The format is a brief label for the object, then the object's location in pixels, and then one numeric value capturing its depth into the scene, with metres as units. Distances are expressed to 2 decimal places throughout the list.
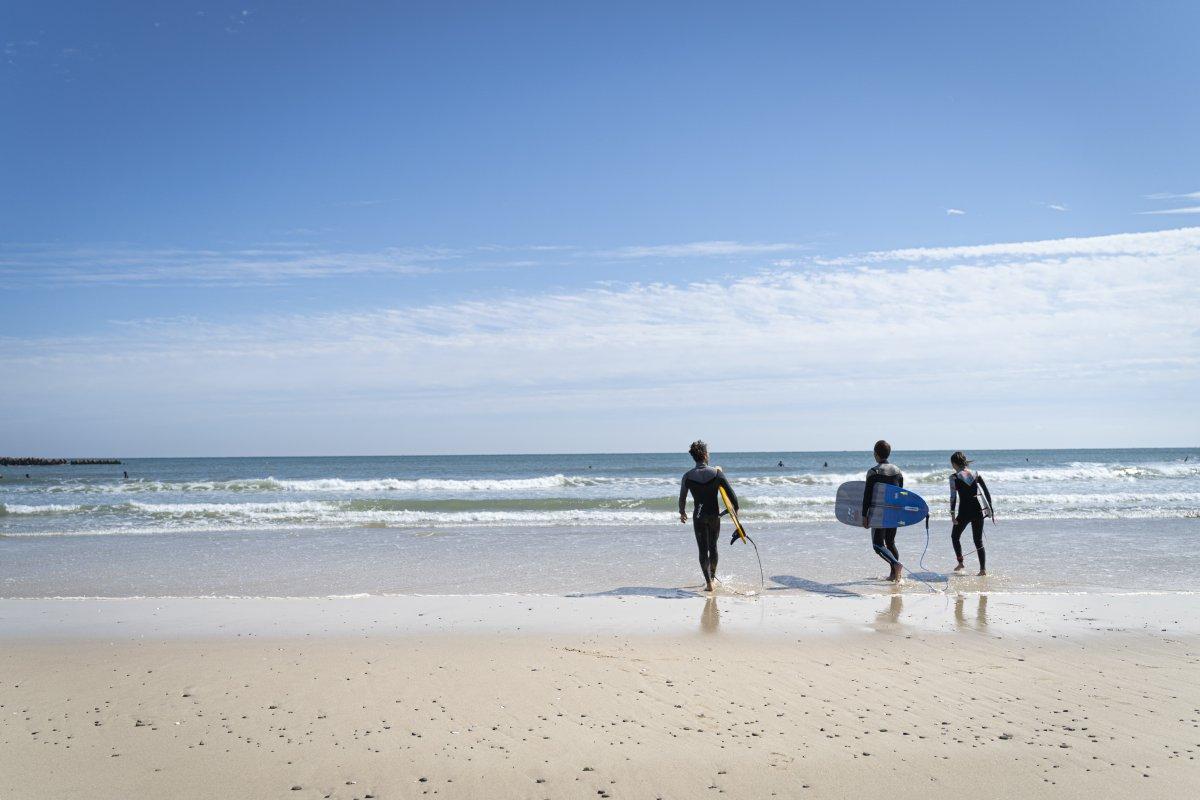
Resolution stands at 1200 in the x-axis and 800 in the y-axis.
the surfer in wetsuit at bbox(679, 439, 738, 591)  9.59
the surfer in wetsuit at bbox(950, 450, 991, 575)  10.75
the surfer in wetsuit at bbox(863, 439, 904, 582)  10.06
